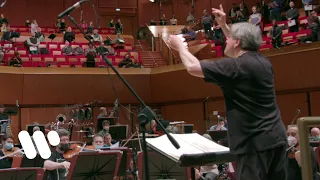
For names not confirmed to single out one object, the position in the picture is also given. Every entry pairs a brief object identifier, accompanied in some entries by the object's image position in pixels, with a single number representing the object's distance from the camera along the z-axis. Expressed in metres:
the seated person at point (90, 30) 20.03
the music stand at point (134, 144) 9.19
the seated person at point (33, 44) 17.69
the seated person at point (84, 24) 21.41
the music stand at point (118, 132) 11.33
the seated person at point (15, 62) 16.69
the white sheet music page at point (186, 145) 3.15
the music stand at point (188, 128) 10.93
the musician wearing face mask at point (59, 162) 6.38
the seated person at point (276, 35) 14.82
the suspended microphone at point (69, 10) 4.06
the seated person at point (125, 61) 18.17
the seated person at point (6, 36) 17.84
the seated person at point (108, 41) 19.28
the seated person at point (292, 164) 6.44
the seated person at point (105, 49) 17.90
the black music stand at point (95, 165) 6.09
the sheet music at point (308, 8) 16.20
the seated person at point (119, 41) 19.52
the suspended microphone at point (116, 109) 15.23
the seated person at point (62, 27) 21.06
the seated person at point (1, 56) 16.56
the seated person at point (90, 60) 17.95
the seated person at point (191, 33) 17.31
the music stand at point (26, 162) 7.11
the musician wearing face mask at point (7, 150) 7.81
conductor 2.85
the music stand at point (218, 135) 9.72
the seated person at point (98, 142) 8.38
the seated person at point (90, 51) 18.17
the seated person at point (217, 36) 16.76
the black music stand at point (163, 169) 6.44
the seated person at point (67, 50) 18.16
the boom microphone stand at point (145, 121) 3.30
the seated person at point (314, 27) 13.91
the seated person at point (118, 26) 21.63
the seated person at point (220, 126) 12.36
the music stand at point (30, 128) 12.62
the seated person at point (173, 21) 23.16
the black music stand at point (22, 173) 5.63
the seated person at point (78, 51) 18.34
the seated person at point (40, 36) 18.44
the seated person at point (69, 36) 19.14
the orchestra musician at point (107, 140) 9.50
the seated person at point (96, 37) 18.98
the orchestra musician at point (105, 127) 11.64
